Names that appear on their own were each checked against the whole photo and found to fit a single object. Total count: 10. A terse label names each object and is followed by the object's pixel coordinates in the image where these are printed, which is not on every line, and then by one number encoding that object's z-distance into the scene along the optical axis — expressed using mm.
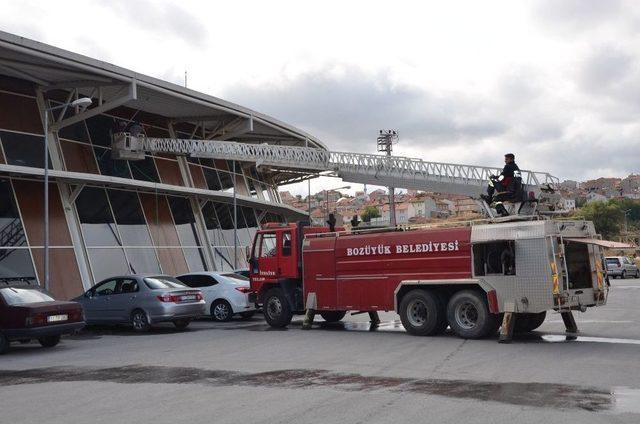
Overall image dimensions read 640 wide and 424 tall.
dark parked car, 13203
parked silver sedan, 16672
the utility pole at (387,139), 66188
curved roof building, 21266
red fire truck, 12766
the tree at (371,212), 114625
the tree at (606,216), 90812
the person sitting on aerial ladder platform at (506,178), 14406
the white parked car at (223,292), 19438
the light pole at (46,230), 18203
